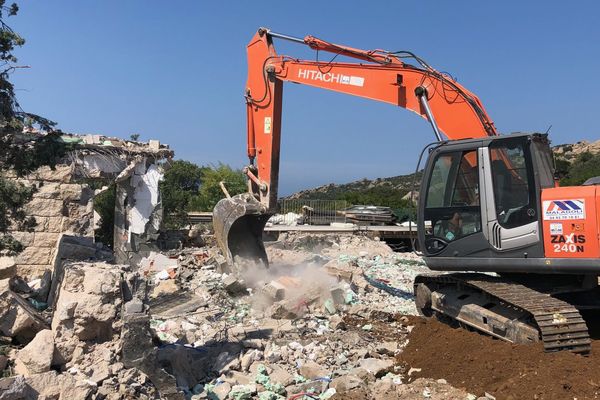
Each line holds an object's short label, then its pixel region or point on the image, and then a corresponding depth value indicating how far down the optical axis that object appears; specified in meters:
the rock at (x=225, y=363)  5.82
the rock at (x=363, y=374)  5.62
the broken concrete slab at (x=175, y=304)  8.18
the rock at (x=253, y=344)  6.43
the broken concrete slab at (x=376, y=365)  5.86
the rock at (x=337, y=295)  8.48
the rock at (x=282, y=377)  5.61
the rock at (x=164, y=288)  9.43
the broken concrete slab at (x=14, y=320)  5.03
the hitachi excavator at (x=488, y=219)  5.71
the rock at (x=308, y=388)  5.38
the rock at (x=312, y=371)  5.79
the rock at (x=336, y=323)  7.59
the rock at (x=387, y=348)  6.62
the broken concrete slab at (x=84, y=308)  4.98
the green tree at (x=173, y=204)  16.22
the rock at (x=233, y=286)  8.89
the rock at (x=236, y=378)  5.53
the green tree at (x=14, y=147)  5.77
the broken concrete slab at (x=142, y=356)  4.66
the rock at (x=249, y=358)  5.91
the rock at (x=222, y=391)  5.20
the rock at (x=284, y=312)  7.98
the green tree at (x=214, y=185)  30.80
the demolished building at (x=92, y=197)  10.70
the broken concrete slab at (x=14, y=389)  3.78
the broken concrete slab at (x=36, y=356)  4.50
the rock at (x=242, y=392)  5.22
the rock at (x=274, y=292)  8.46
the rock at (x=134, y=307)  4.81
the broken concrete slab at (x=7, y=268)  6.43
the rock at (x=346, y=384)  5.23
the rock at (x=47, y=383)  4.11
